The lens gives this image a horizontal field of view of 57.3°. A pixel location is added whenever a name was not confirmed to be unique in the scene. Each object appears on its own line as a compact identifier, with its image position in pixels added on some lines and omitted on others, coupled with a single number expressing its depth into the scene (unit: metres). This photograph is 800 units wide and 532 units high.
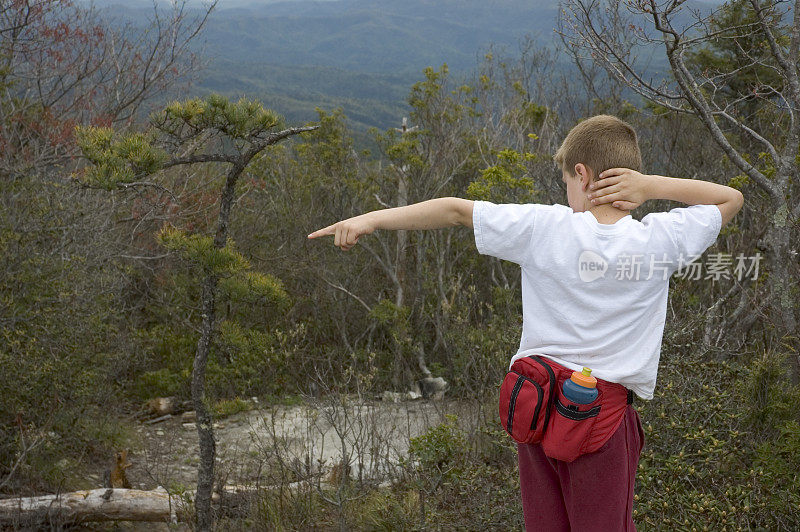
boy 1.79
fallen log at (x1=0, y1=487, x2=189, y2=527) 4.38
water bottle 1.75
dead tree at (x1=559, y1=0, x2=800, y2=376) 3.79
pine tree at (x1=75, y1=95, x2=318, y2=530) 3.28
